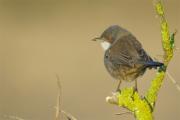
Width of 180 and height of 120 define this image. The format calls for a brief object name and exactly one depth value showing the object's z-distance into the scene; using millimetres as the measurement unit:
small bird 9195
